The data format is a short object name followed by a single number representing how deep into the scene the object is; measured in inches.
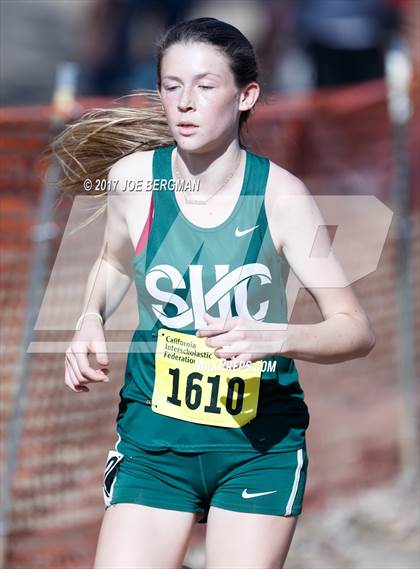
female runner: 235.5
